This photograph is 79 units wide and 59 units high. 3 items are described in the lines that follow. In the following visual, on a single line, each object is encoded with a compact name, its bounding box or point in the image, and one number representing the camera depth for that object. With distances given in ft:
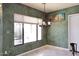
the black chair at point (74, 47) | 6.38
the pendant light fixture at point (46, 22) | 7.08
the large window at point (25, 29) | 5.86
